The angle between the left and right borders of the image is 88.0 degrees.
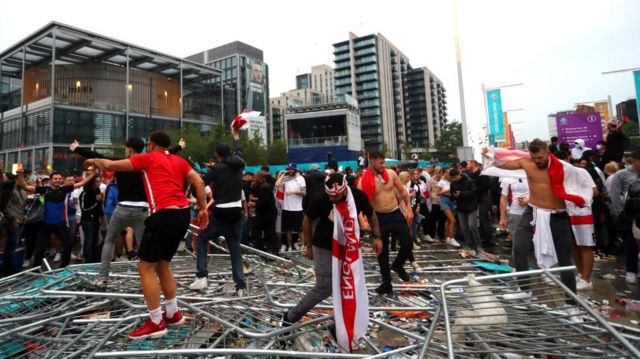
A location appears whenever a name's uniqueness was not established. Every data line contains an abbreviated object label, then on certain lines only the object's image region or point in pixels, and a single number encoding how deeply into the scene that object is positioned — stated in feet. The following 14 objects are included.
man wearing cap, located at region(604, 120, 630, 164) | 25.57
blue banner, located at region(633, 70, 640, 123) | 45.88
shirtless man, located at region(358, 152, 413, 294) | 16.53
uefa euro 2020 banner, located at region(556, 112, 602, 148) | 36.01
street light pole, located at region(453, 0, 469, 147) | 50.83
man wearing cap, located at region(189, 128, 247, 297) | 15.48
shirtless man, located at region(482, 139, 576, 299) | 12.99
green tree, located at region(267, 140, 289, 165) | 177.78
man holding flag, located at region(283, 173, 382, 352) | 10.36
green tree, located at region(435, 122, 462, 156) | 170.30
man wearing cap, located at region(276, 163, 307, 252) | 27.53
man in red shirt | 10.55
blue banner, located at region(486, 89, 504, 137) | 74.18
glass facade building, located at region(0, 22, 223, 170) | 131.23
